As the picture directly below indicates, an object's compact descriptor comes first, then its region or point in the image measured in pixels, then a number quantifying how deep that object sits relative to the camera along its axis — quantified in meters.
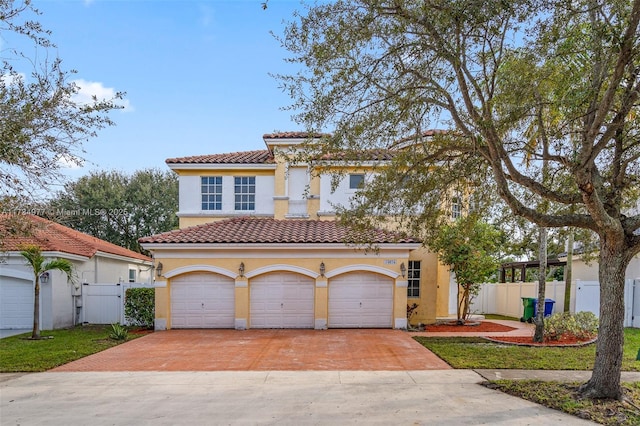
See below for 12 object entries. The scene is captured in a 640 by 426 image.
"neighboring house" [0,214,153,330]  16.64
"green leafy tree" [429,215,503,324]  17.00
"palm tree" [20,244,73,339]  14.43
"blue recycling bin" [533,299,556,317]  18.06
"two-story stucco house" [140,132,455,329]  16.09
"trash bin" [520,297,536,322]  18.59
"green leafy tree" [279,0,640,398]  7.03
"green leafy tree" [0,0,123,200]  6.92
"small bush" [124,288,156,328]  16.80
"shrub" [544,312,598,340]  13.63
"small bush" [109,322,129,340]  13.95
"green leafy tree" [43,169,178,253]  33.34
